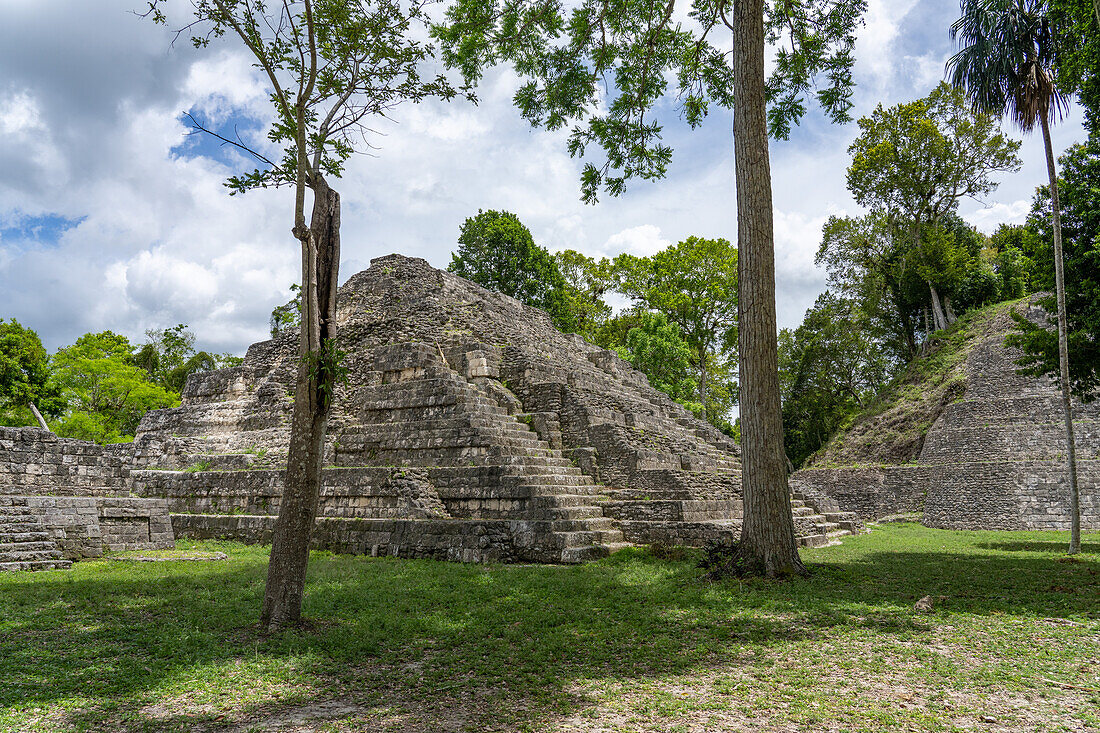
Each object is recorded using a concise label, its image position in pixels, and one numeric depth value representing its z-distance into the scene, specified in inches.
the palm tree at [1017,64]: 450.3
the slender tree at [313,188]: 228.1
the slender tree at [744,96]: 319.6
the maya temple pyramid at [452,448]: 423.2
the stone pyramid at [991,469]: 675.4
